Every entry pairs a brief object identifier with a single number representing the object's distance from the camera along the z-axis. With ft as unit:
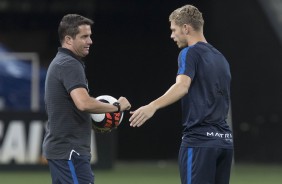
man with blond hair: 45.78
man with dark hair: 46.78
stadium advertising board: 115.75
